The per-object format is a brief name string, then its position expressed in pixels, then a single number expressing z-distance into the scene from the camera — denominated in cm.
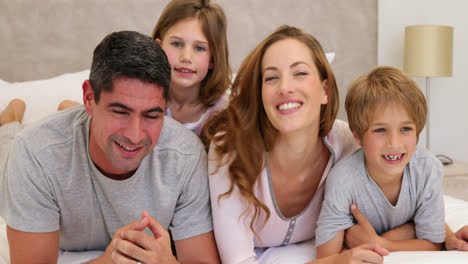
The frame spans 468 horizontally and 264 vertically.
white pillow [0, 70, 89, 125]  209
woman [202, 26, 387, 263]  138
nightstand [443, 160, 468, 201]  265
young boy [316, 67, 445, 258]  135
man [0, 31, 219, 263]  114
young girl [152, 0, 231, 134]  175
